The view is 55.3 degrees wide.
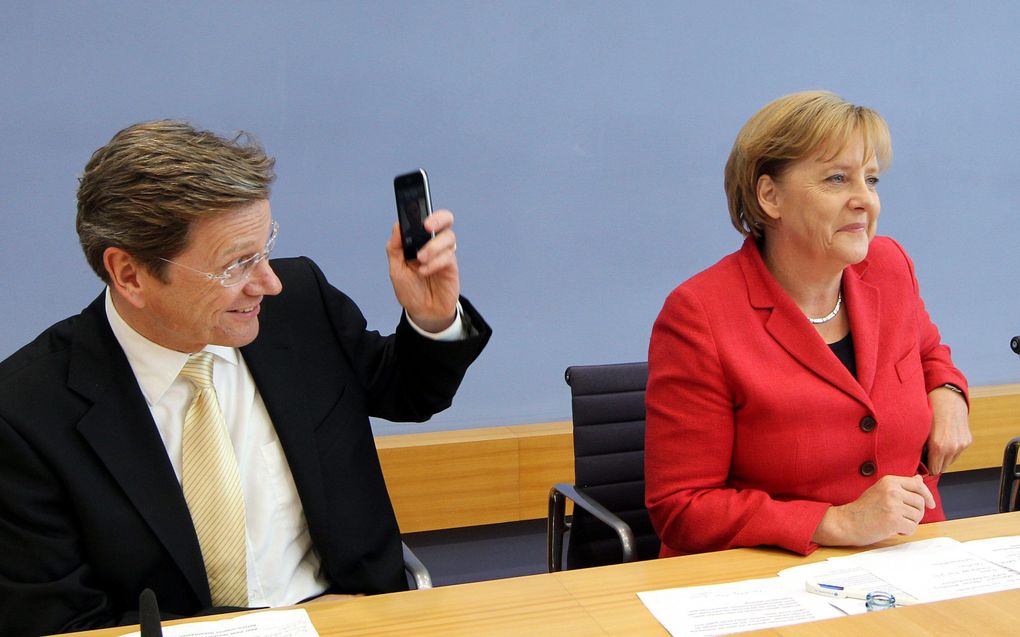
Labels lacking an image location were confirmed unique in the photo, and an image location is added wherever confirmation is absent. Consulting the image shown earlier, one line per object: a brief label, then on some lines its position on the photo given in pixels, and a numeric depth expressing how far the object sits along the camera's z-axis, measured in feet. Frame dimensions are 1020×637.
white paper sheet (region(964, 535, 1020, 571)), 5.73
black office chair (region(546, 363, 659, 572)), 8.54
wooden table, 4.25
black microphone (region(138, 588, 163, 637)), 3.91
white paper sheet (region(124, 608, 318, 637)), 4.93
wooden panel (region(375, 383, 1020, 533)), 12.09
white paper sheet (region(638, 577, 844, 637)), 4.93
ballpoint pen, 5.24
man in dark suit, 5.37
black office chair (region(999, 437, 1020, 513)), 9.42
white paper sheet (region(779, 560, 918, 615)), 5.18
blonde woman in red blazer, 6.52
